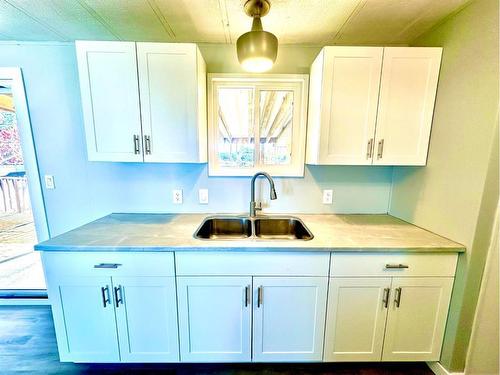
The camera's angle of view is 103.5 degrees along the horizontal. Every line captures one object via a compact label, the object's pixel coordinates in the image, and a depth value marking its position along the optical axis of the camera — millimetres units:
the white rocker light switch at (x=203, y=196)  1723
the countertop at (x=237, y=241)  1127
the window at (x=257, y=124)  1615
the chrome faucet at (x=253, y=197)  1428
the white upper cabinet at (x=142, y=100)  1267
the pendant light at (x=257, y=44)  996
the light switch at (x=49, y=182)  1672
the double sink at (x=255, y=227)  1656
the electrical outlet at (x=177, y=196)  1718
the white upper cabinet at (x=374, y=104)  1269
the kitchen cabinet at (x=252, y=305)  1166
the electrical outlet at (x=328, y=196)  1743
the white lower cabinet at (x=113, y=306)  1152
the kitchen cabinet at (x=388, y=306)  1165
